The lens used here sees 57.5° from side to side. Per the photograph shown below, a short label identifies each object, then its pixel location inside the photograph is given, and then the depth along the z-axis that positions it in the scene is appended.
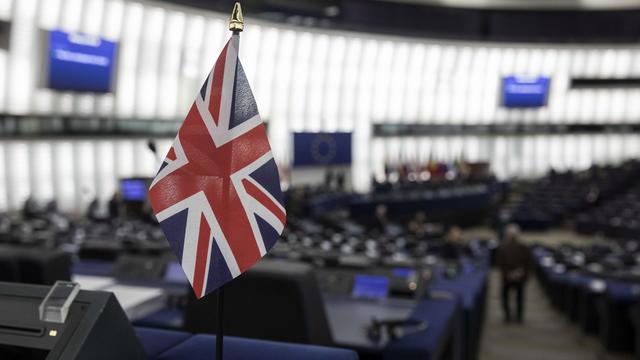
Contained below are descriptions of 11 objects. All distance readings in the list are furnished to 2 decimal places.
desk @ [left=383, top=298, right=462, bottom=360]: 2.42
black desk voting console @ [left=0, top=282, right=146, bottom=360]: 1.21
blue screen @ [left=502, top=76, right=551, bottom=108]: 24.81
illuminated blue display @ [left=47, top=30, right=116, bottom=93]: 13.20
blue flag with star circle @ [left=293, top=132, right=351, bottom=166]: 18.72
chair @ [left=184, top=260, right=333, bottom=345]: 1.99
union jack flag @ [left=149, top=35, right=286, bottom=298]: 1.45
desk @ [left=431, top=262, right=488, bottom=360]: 4.01
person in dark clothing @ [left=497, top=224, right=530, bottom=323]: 7.05
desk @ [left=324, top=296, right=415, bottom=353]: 2.47
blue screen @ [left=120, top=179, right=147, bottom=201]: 12.29
